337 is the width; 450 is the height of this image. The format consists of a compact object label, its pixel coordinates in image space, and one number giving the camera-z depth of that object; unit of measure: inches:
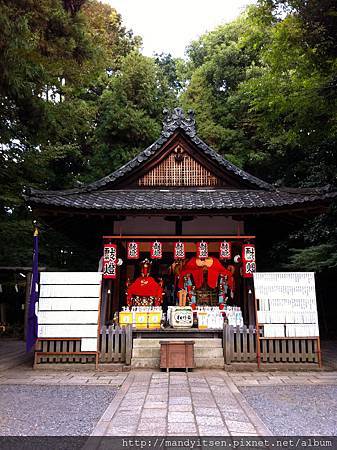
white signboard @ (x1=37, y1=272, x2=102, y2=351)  354.0
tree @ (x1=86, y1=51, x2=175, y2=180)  801.6
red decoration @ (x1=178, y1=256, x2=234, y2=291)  445.4
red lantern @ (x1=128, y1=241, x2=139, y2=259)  401.4
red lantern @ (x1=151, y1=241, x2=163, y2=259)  400.7
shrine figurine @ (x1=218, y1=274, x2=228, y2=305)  447.2
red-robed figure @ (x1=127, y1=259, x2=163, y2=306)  445.1
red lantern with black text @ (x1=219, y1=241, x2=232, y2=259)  399.5
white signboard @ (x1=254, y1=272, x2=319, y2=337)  352.2
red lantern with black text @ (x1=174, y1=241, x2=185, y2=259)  397.1
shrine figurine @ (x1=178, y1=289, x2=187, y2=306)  431.5
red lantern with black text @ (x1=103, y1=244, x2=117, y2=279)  387.5
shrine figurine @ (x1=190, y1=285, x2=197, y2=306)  446.6
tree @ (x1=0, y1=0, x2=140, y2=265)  349.1
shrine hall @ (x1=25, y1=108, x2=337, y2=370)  380.8
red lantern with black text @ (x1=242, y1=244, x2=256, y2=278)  384.6
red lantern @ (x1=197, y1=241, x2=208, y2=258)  396.5
